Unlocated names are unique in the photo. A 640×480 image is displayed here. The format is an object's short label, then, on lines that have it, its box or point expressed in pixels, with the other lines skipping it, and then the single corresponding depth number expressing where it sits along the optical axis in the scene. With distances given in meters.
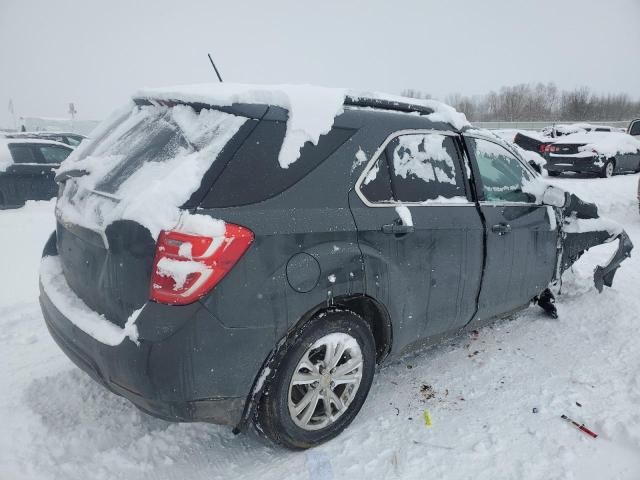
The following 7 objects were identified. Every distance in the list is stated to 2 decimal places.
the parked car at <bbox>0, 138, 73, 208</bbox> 8.80
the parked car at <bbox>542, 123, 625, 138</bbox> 18.09
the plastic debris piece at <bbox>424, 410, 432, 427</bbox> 2.65
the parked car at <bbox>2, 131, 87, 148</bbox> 13.24
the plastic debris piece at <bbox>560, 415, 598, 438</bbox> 2.51
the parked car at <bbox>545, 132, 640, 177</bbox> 13.26
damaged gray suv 1.92
